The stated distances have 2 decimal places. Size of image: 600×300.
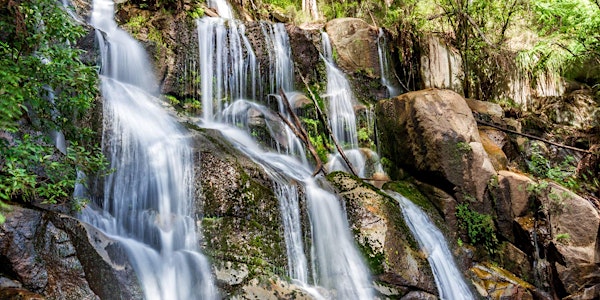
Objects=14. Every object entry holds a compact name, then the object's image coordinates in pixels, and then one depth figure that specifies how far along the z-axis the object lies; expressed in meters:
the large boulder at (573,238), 6.43
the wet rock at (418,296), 5.28
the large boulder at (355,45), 11.34
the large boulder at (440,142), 7.34
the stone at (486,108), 9.73
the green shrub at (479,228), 7.04
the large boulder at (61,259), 3.37
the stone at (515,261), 6.82
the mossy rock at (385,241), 5.41
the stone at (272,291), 4.49
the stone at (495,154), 7.96
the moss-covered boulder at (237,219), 4.72
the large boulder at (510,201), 7.22
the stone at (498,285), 5.93
